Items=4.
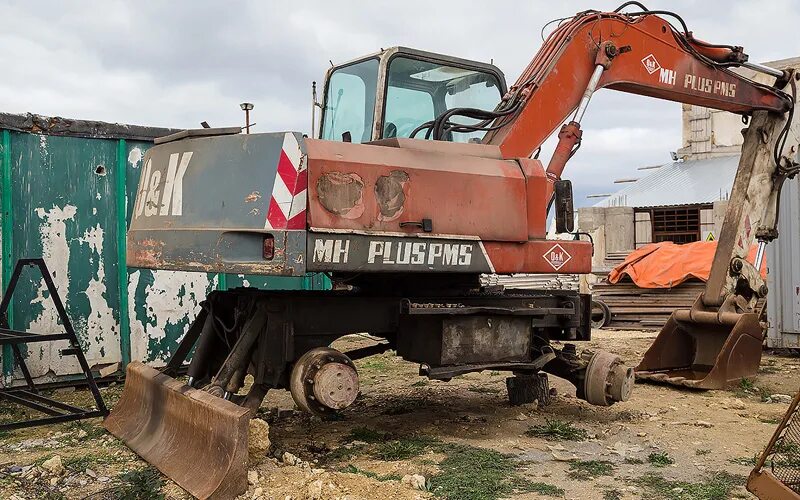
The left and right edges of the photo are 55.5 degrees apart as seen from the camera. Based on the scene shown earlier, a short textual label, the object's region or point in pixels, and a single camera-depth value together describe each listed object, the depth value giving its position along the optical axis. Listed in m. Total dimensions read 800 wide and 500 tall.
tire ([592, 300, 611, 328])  14.93
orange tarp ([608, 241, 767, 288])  14.48
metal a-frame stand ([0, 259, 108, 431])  5.91
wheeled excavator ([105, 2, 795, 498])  4.64
